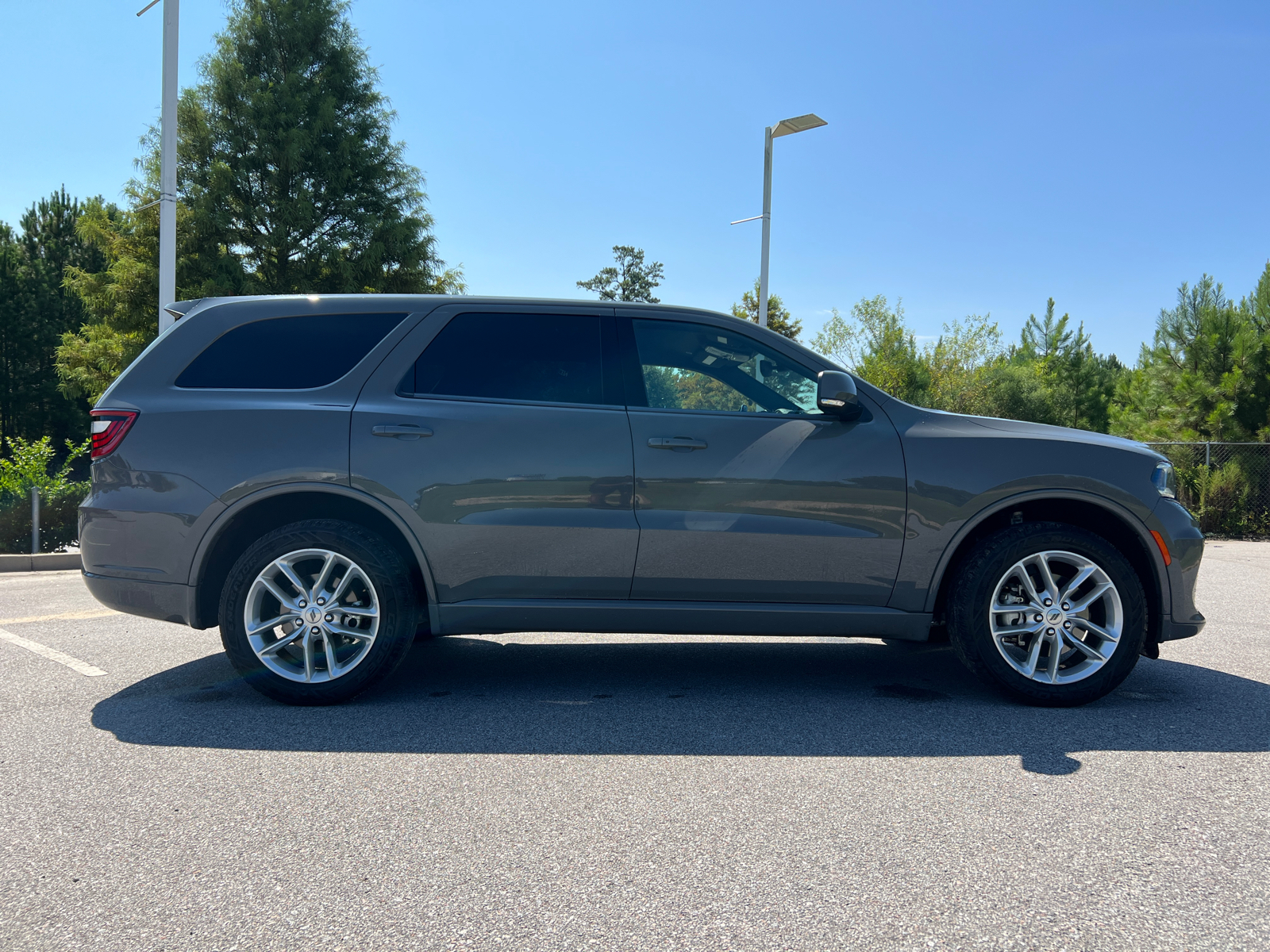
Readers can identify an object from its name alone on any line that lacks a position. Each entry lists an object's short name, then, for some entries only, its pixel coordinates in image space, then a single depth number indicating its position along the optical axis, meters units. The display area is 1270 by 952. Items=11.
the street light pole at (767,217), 15.62
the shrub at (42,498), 10.96
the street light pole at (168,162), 12.04
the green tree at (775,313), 43.82
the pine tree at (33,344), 40.56
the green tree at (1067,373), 47.44
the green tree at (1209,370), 17.12
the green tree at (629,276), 59.66
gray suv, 4.25
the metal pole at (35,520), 10.77
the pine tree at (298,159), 26.84
